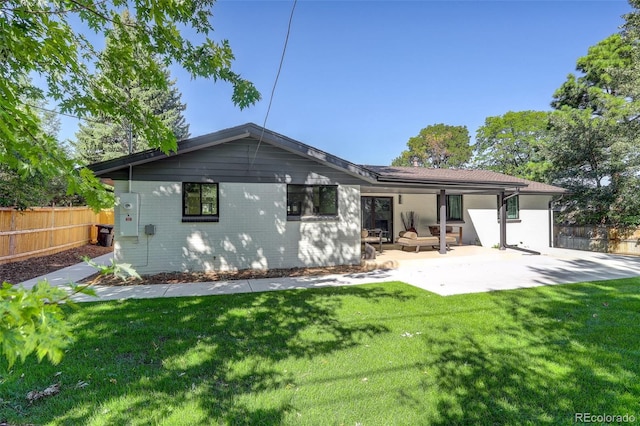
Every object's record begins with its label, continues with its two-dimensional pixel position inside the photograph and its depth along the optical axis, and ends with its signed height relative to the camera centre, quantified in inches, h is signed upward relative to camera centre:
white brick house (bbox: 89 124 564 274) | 311.6 +16.2
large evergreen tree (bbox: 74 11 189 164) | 821.2 +228.3
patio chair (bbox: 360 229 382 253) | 430.7 -30.2
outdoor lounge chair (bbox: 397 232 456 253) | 457.4 -35.8
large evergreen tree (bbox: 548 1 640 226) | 503.2 +128.2
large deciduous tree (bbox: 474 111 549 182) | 948.4 +262.5
